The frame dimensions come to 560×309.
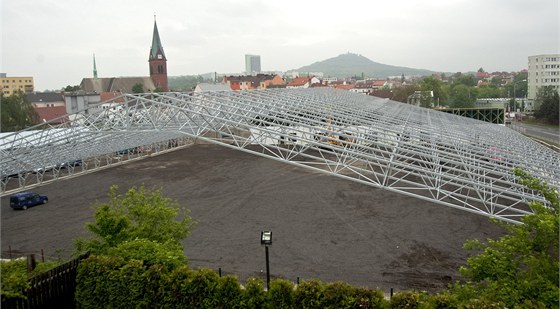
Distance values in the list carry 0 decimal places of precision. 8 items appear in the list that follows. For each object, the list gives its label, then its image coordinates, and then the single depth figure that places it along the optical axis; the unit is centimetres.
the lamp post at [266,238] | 934
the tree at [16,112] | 4169
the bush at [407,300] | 681
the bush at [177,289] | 793
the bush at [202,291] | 786
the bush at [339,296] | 718
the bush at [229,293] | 775
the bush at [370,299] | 703
